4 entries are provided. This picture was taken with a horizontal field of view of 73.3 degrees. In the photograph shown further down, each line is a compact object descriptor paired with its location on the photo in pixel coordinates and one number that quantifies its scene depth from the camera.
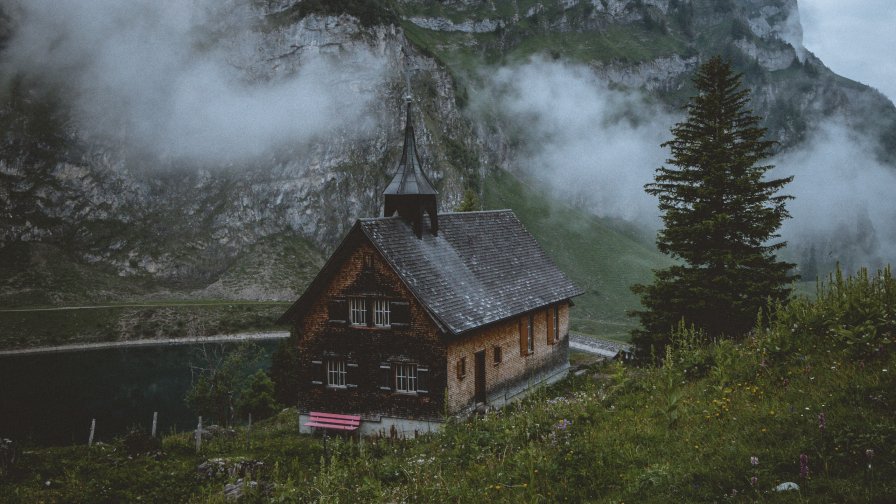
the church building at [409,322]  28.66
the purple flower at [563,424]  11.36
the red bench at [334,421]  29.44
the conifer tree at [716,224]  26.97
